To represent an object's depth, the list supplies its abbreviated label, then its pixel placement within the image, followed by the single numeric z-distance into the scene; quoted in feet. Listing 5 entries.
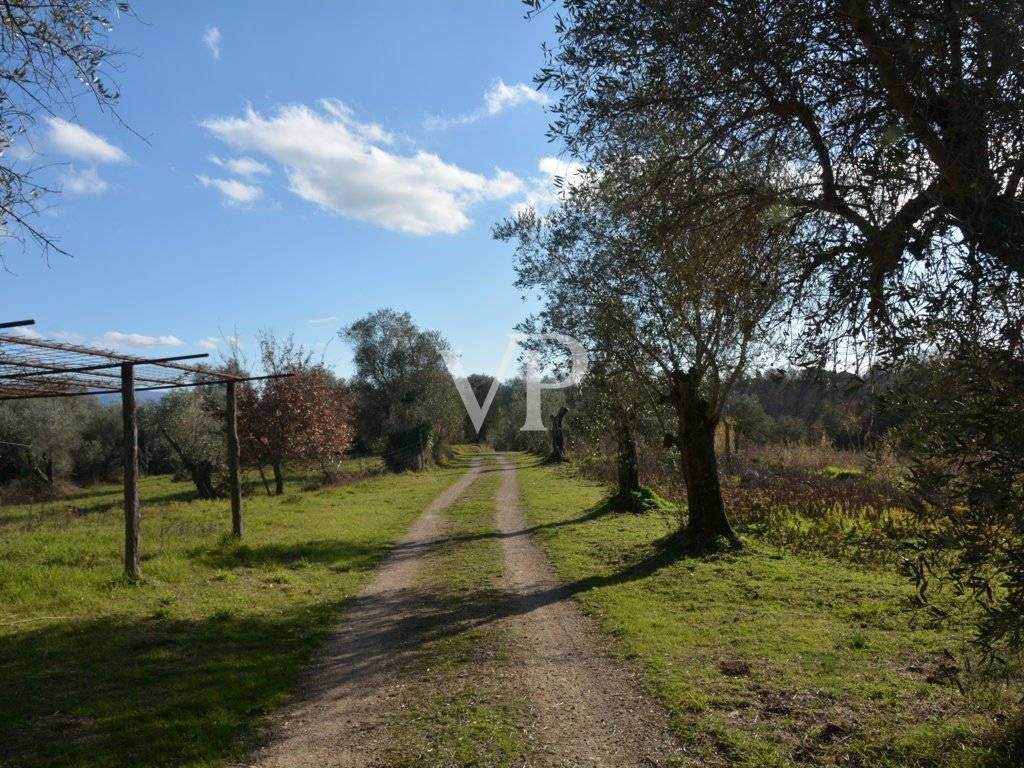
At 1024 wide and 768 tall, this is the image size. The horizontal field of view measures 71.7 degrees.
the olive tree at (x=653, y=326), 40.32
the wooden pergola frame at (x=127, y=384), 36.11
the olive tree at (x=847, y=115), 14.06
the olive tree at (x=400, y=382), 161.99
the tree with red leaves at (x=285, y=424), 94.94
